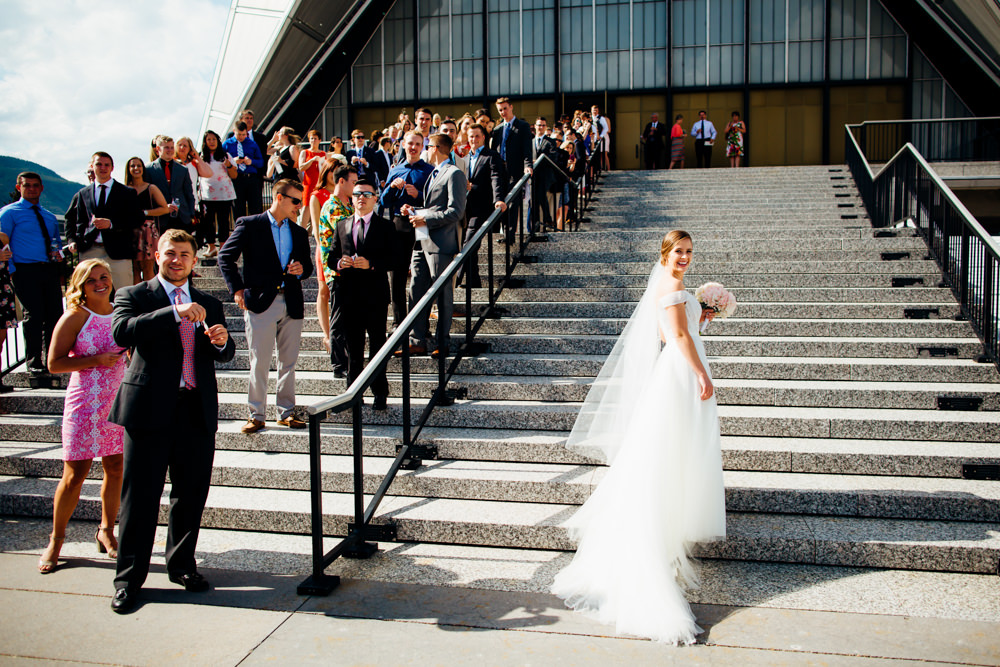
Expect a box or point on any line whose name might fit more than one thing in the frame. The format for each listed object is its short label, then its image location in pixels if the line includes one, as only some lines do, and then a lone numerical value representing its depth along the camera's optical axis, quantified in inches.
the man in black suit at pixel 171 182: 366.9
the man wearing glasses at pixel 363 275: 240.5
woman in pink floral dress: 179.3
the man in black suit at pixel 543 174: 385.7
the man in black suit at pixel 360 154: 364.8
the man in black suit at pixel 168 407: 161.2
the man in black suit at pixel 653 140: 768.3
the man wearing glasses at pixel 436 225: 272.1
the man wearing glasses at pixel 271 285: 233.8
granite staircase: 182.7
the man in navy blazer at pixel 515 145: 397.4
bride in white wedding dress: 154.0
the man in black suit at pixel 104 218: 295.7
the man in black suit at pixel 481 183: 331.0
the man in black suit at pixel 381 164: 411.5
